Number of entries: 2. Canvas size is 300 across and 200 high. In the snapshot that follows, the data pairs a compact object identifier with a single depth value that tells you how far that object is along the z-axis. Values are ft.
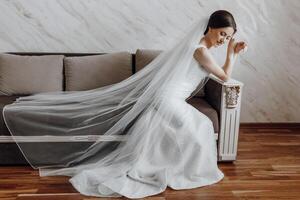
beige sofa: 9.81
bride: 7.70
